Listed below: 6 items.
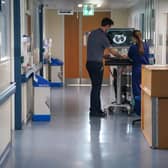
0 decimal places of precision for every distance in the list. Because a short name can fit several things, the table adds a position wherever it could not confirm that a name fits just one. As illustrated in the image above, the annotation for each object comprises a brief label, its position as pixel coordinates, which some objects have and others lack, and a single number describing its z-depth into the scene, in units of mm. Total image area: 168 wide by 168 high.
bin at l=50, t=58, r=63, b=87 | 17881
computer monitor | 11304
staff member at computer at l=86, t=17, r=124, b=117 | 10335
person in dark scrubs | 9807
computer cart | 10717
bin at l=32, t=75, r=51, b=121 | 9944
